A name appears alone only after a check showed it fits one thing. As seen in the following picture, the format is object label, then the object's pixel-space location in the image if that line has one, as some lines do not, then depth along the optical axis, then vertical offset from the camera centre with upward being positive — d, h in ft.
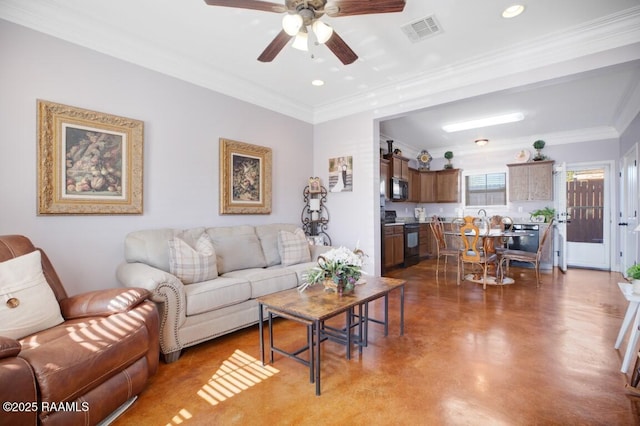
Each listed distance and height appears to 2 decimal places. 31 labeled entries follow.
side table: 6.99 -2.58
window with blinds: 22.99 +1.79
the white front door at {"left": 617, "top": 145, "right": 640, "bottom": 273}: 14.78 +0.23
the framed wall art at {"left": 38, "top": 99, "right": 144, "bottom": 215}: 8.36 +1.53
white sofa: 7.75 -2.04
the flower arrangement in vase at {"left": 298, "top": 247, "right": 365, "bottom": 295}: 7.72 -1.56
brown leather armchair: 4.17 -2.40
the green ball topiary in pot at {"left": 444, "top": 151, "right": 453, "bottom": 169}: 24.76 +4.55
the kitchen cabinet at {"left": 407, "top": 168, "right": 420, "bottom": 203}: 23.67 +2.15
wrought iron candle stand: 16.05 -0.11
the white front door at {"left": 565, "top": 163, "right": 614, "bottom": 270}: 19.29 -0.20
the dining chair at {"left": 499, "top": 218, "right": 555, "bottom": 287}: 15.48 -2.37
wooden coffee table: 6.45 -2.15
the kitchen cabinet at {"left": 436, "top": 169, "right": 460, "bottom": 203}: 24.57 +2.18
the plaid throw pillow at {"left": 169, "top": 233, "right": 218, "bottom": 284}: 9.10 -1.58
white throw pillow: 5.33 -1.66
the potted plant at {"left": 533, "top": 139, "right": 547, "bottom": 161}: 20.68 +4.46
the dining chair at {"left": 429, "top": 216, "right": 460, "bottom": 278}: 17.04 -1.55
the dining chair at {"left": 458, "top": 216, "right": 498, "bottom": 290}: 15.19 -2.08
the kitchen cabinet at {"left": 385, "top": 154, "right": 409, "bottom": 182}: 20.34 +3.24
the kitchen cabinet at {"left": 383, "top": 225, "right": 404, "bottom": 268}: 18.07 -2.10
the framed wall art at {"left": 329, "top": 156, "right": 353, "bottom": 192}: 15.28 +1.99
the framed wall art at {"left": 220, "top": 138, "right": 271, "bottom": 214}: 12.65 +1.53
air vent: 8.95 +5.72
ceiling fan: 6.41 +4.52
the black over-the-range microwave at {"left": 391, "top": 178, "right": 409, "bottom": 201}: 20.38 +1.61
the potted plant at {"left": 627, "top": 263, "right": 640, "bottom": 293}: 6.92 -1.49
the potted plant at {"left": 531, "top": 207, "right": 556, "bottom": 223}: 20.01 -0.07
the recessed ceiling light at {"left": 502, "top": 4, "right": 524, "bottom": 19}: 8.32 +5.71
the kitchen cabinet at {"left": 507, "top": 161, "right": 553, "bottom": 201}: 20.48 +2.18
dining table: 15.92 -2.12
